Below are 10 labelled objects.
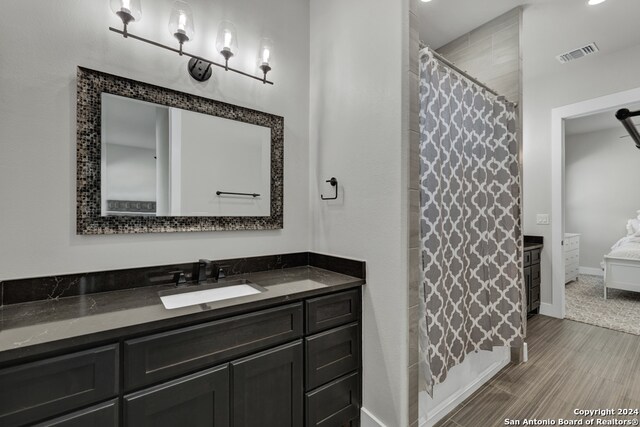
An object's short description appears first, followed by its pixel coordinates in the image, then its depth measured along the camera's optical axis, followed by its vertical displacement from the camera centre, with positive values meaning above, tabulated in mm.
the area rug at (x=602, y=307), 3177 -1200
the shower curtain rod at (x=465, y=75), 1731 +941
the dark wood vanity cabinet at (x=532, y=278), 3199 -730
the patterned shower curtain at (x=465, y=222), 1602 -52
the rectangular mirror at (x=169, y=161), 1390 +303
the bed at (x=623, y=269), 3840 -756
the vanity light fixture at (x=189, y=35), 1360 +970
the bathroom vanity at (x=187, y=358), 899 -557
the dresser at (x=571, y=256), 4703 -708
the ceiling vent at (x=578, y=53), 3047 +1775
